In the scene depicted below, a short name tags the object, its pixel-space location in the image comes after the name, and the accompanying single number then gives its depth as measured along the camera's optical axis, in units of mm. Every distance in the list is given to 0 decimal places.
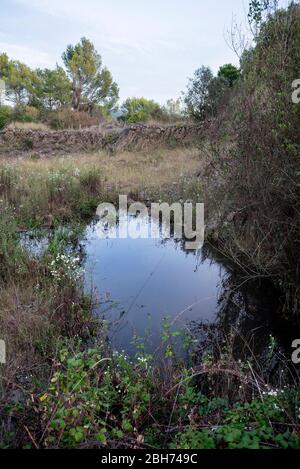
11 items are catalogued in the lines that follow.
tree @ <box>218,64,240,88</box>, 15111
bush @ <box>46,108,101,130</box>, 20609
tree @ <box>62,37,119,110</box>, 26500
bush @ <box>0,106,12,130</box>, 19644
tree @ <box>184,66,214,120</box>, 14039
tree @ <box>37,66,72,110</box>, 25375
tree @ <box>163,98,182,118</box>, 18594
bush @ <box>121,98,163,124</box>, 19797
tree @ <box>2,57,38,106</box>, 27062
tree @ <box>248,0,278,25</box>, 3610
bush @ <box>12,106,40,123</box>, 21953
